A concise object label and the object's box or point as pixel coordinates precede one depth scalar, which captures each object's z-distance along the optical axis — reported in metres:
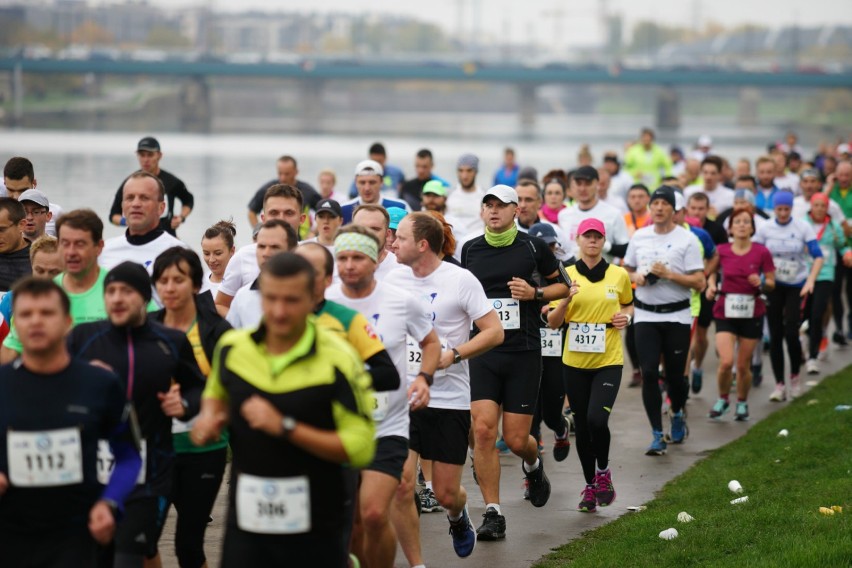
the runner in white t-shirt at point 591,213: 25.69
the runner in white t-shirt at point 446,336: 15.30
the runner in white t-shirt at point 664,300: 22.50
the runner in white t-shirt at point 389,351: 12.96
